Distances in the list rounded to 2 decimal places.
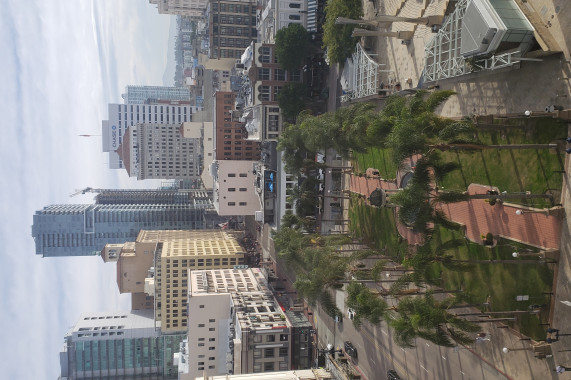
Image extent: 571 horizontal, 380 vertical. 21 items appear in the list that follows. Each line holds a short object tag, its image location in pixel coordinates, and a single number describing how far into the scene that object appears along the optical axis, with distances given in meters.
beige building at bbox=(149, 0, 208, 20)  167.88
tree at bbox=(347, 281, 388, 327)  44.69
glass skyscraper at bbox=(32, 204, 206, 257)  193.25
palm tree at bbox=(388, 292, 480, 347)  34.69
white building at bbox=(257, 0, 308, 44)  89.69
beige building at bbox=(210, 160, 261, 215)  111.75
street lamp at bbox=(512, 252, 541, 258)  34.00
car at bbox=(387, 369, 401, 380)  53.32
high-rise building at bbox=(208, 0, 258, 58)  115.62
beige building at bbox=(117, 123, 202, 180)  157.38
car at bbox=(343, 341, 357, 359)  64.06
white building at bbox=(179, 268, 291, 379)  80.00
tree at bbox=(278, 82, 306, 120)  85.44
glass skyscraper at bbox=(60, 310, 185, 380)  155.62
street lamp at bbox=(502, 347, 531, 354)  35.33
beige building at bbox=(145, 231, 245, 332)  118.94
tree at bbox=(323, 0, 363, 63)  66.56
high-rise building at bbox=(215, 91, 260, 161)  121.94
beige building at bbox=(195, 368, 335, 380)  66.82
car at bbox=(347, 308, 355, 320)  60.09
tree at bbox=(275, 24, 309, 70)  83.06
